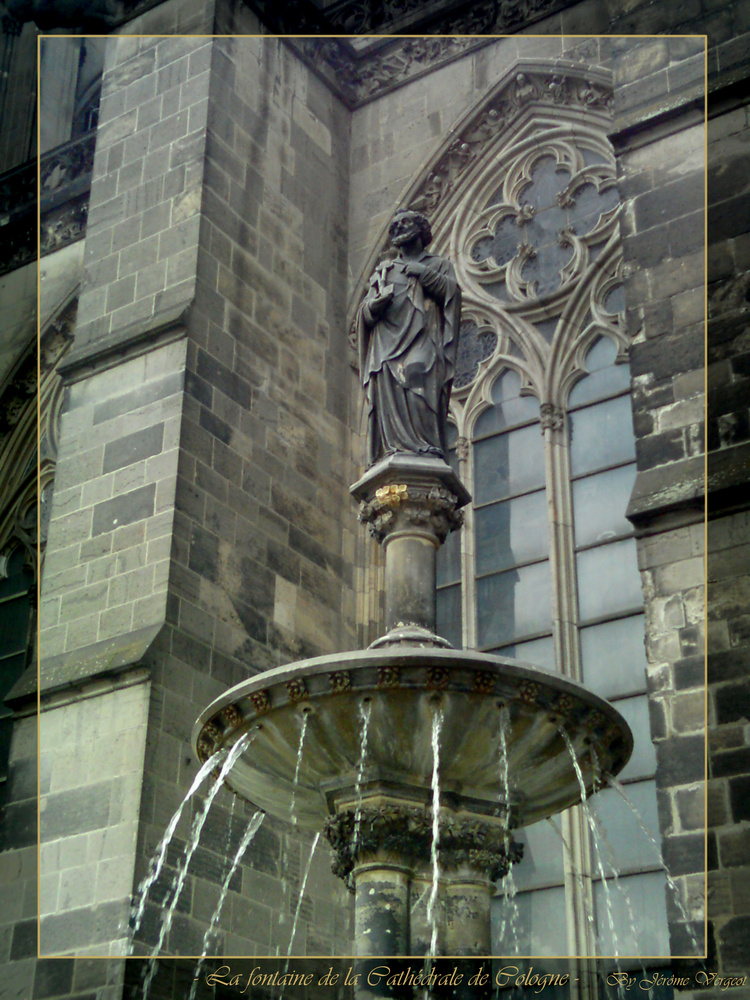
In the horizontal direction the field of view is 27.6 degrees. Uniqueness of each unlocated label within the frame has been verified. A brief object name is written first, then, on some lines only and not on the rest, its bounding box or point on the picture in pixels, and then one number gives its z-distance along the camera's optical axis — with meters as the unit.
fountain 6.74
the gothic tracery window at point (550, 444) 10.13
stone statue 7.71
